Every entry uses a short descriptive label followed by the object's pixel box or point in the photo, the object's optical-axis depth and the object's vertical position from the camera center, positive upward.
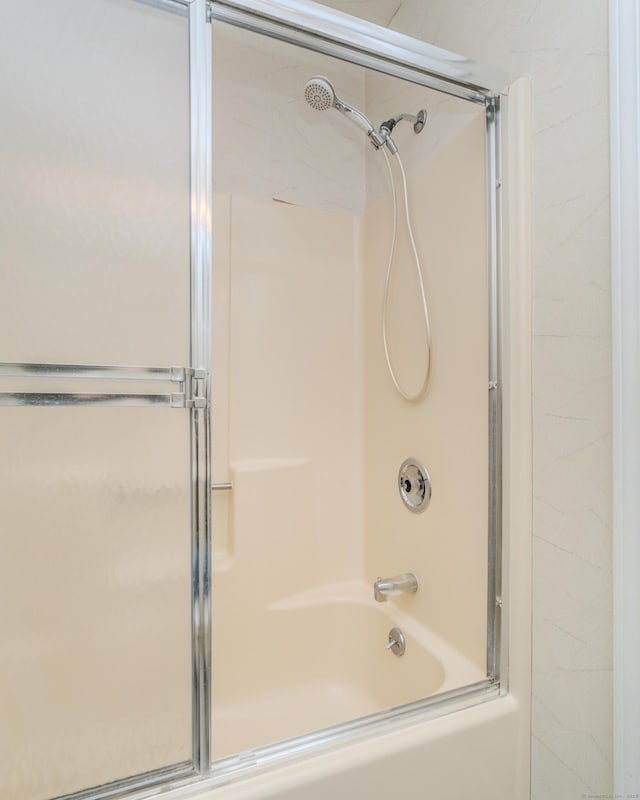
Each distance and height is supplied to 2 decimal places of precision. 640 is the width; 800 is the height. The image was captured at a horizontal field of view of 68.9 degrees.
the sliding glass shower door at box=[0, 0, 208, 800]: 0.72 +0.00
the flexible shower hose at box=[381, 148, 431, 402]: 1.37 +0.28
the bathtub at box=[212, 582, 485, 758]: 1.45 -0.89
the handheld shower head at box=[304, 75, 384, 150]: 1.33 +0.89
